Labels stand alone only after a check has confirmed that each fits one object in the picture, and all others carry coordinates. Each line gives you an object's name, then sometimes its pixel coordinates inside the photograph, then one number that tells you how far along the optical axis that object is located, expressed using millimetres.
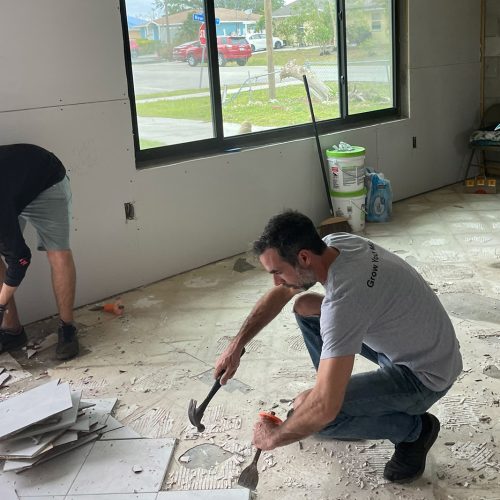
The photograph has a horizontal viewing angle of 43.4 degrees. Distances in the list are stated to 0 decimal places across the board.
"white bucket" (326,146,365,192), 4762
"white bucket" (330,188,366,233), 4850
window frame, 3955
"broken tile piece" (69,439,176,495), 2123
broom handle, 4754
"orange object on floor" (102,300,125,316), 3561
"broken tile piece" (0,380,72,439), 2256
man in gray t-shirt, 1701
